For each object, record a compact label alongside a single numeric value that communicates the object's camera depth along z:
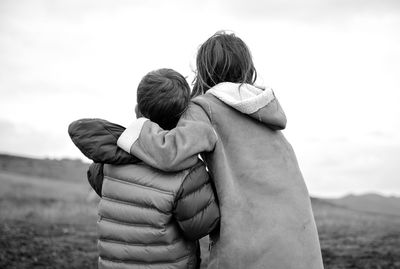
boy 2.36
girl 2.37
